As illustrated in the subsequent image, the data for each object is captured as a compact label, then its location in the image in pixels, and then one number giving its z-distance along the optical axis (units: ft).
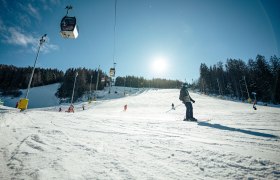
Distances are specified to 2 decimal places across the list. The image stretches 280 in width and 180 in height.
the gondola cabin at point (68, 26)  39.73
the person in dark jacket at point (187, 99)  29.43
